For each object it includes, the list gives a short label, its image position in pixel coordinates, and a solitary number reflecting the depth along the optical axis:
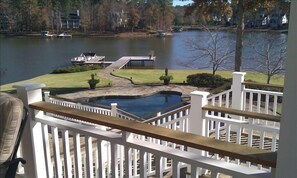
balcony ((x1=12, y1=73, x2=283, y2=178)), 1.29
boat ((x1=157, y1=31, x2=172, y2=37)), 47.59
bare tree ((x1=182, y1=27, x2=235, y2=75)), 15.80
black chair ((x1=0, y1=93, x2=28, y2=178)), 1.77
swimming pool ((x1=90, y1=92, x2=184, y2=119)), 12.30
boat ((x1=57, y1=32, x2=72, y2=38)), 48.77
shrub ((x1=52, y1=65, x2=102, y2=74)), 22.27
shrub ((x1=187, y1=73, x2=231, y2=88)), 14.52
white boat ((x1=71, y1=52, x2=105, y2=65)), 25.61
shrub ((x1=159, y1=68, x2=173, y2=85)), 15.76
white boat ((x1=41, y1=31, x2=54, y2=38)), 49.12
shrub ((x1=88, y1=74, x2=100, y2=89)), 15.48
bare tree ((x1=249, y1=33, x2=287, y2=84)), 12.77
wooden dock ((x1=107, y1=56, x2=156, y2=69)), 25.17
